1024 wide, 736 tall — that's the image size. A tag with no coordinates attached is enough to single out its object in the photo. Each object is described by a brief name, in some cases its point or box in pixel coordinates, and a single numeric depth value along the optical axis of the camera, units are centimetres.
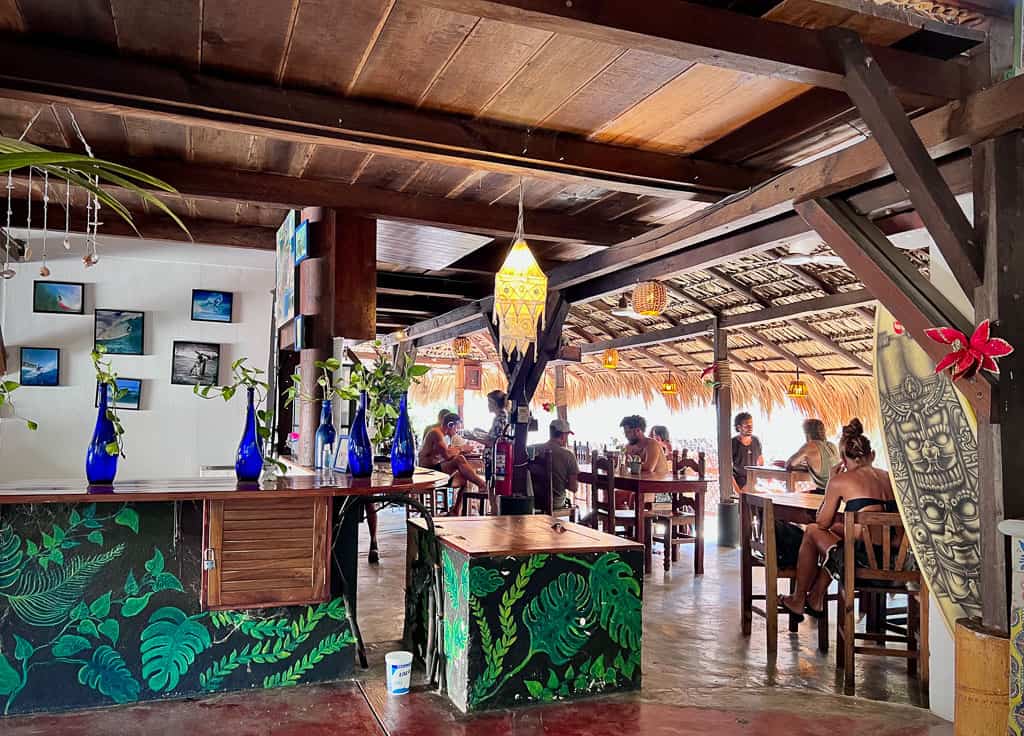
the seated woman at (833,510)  428
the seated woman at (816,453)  711
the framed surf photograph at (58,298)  559
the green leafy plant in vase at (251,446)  342
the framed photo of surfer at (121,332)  571
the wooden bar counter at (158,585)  312
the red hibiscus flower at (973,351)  229
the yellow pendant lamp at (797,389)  1114
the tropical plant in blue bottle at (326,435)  395
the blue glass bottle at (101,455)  310
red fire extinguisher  636
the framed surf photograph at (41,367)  550
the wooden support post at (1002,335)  237
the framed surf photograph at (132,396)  575
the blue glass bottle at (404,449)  368
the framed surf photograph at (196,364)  591
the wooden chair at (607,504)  638
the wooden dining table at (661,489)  647
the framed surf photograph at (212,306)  600
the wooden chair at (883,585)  378
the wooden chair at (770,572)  429
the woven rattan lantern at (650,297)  633
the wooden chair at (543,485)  641
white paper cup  343
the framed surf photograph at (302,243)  468
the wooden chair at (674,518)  668
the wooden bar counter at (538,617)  323
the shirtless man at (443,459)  789
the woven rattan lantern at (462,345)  1091
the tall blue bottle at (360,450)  367
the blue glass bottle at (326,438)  399
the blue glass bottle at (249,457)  345
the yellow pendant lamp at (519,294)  438
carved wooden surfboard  284
